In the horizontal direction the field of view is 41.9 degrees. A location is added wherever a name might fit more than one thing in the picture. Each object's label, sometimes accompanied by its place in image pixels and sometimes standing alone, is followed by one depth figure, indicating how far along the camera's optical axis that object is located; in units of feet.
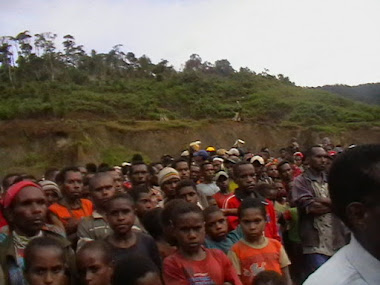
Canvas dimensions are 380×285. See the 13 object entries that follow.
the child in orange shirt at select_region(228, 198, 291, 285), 12.82
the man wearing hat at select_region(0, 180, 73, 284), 10.22
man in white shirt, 4.64
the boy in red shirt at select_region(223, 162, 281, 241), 15.97
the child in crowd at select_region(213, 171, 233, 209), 19.30
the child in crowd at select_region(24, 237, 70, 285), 9.01
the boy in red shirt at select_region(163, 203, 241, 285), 11.14
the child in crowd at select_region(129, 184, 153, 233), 15.11
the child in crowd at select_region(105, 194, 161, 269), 11.60
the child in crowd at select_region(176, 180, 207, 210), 15.55
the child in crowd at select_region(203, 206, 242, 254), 13.86
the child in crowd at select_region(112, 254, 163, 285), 9.39
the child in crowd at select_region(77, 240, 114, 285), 9.69
